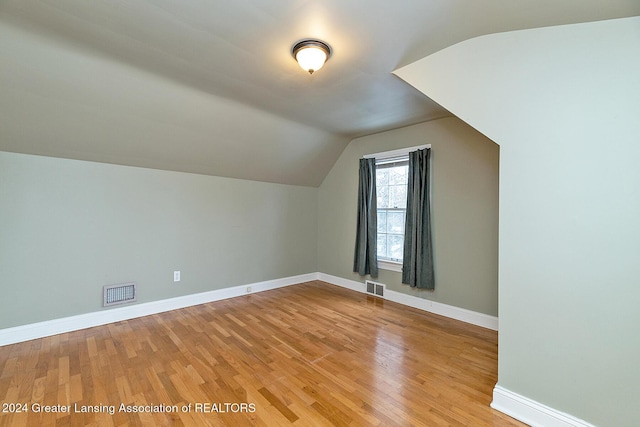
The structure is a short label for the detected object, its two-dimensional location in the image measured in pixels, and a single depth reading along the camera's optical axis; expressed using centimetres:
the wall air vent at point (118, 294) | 297
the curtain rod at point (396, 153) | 363
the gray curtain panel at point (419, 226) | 349
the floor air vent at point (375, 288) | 405
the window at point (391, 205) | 394
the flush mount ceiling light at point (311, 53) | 194
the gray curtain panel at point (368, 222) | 413
